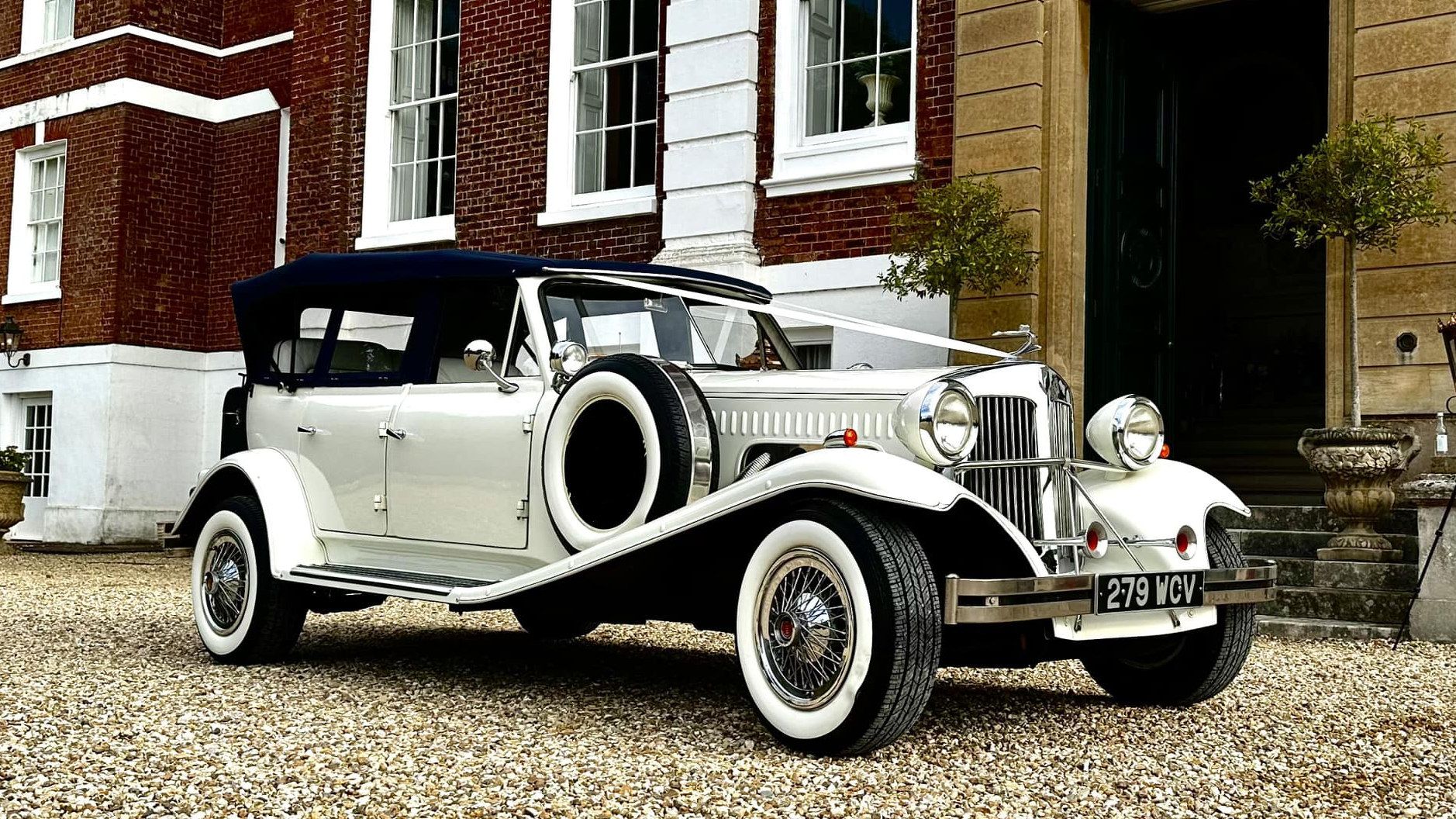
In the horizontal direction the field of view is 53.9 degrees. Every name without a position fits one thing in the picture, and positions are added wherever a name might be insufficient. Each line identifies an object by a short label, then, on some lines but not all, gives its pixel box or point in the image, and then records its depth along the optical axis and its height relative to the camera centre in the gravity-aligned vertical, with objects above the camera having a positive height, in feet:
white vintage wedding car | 13.85 -0.41
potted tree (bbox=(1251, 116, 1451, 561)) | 25.61 +4.74
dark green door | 33.81 +6.19
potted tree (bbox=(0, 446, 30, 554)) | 46.06 -1.42
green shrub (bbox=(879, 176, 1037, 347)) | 29.84 +4.65
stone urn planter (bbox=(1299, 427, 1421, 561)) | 25.48 -0.09
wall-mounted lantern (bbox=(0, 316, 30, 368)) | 54.85 +3.94
